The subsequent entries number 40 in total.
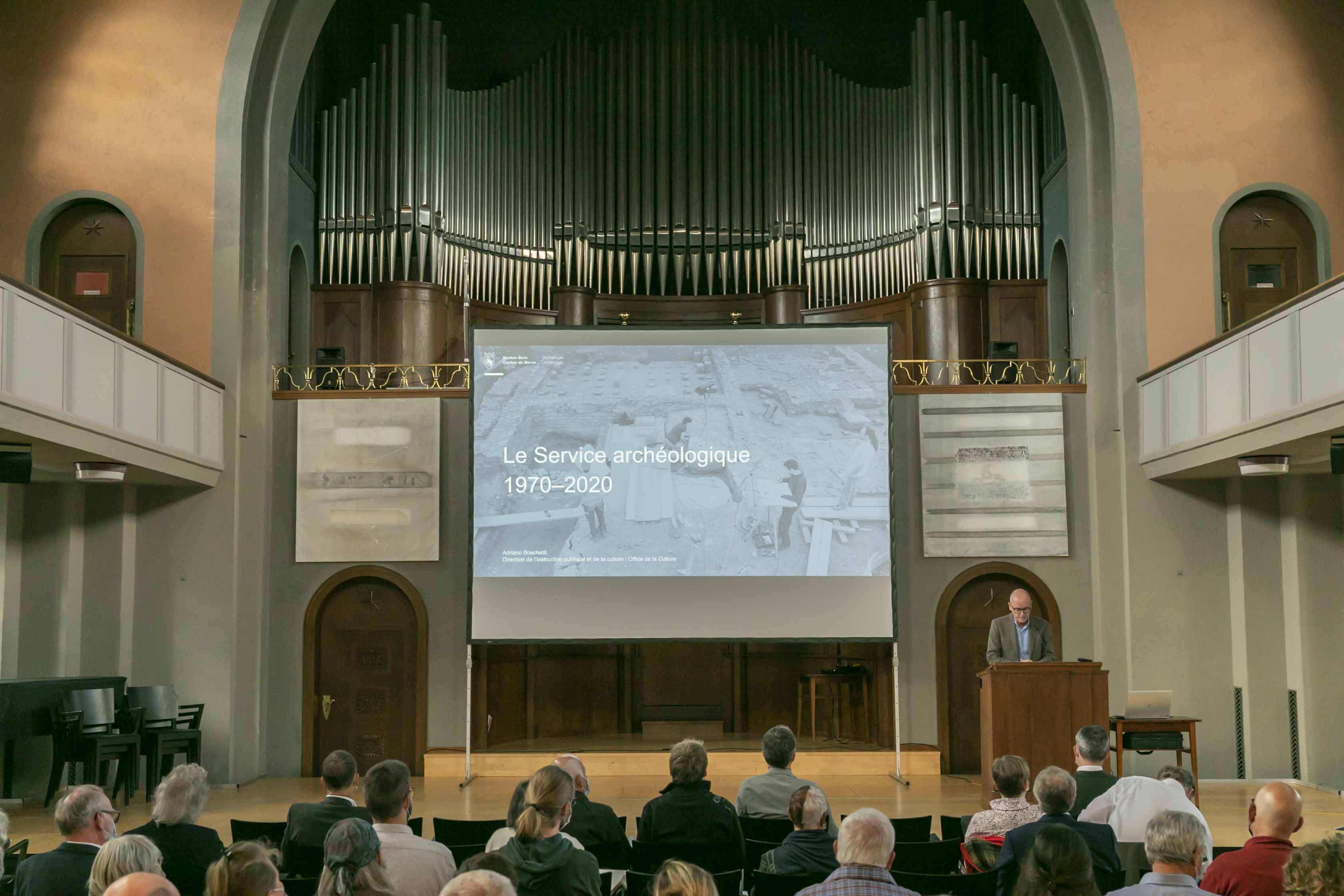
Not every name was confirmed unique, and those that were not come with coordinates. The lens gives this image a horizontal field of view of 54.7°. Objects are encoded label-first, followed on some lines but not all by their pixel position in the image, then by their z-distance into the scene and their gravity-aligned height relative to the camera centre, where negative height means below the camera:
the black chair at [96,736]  10.19 -1.18
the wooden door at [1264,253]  12.09 +3.03
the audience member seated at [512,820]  4.82 -0.87
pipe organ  14.10 +4.61
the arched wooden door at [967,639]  12.27 -0.54
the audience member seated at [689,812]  5.64 -1.00
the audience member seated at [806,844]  4.88 -0.99
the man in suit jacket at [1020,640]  9.35 -0.42
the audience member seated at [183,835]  4.83 -0.93
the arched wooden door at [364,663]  12.38 -0.74
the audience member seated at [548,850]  4.25 -0.88
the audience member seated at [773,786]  6.36 -0.99
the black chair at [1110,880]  4.73 -1.09
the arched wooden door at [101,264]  12.21 +3.03
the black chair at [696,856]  5.17 -1.09
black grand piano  9.96 -0.92
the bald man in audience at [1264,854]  4.28 -0.91
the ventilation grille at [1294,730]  11.45 -1.33
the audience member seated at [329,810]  5.27 -0.92
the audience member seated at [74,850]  4.37 -0.90
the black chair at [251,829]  5.67 -1.07
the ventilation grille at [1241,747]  11.54 -1.48
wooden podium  8.81 -0.87
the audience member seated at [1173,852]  3.87 -0.81
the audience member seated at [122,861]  3.73 -0.79
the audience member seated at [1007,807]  5.48 -0.96
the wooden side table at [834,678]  12.90 -0.95
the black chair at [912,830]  5.88 -1.12
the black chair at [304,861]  5.02 -1.06
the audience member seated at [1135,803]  5.66 -0.98
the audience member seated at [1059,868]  3.66 -0.81
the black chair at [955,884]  4.58 -1.07
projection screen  11.57 +0.78
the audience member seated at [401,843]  4.42 -0.89
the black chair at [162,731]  10.81 -1.23
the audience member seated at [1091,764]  6.20 -0.90
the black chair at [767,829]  5.98 -1.13
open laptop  9.41 -0.89
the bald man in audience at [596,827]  5.58 -1.05
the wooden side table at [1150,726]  9.34 -1.05
